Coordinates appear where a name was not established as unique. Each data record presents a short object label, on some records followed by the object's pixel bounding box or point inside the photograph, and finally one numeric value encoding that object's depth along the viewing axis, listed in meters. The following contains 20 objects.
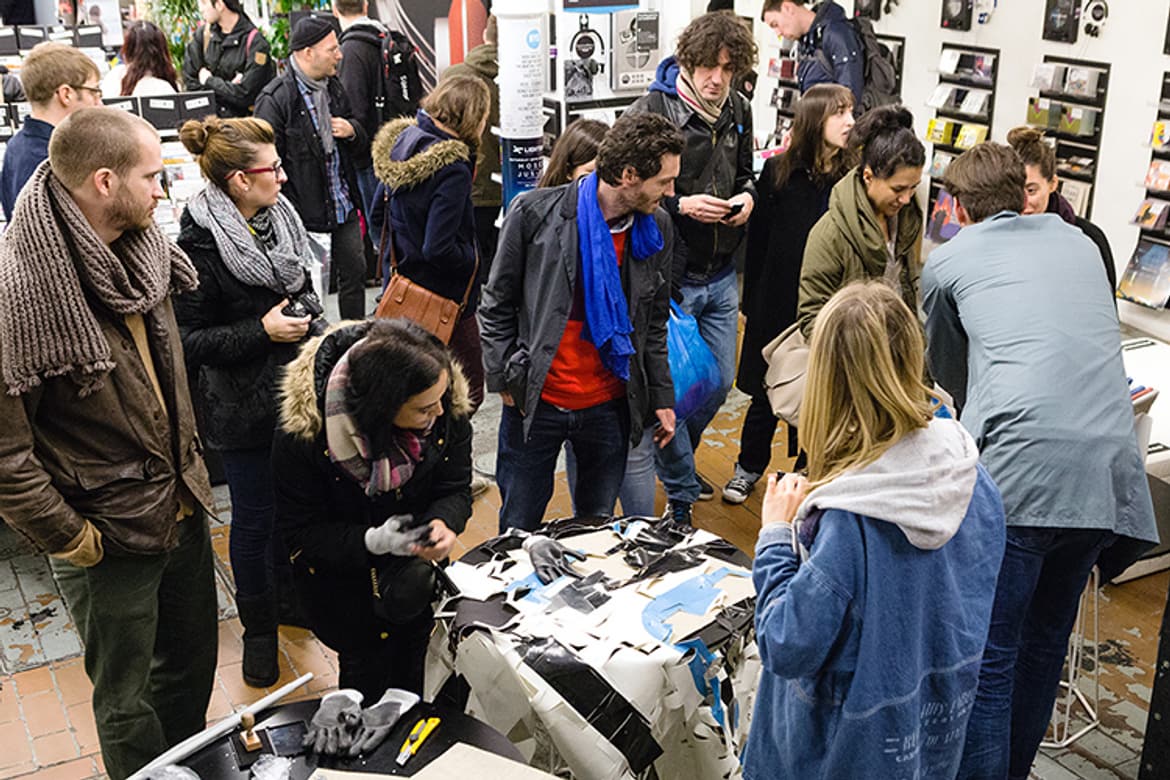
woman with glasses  3.29
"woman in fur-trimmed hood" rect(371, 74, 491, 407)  4.39
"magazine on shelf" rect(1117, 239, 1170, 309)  6.09
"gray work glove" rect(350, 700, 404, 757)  2.26
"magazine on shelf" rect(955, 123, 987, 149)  6.99
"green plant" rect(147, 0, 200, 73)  9.23
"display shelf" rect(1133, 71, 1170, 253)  5.92
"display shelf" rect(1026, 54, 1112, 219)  6.30
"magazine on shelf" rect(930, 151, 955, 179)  7.37
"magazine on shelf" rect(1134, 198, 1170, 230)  6.05
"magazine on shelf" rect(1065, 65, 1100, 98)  6.28
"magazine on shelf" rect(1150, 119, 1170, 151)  5.92
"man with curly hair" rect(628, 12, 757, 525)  4.22
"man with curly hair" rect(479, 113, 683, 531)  3.34
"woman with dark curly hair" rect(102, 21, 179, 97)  6.48
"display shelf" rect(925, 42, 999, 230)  6.92
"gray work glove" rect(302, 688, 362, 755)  2.25
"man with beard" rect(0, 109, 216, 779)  2.46
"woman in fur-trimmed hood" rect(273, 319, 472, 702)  2.52
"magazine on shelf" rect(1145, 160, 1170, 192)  5.96
